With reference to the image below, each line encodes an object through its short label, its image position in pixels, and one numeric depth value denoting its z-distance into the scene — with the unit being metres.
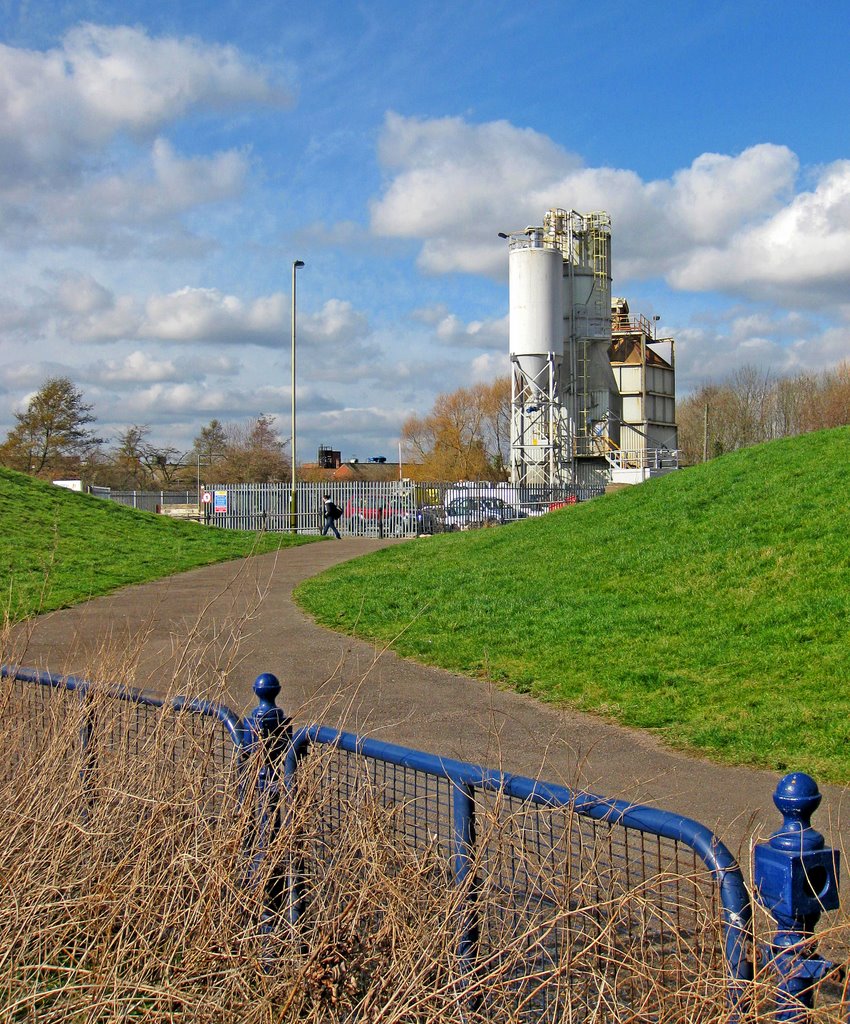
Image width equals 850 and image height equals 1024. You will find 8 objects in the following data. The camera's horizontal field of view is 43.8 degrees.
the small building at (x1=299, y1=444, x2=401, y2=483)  92.62
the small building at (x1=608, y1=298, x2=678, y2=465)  61.31
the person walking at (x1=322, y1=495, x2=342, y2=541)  33.38
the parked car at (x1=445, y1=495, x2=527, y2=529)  35.47
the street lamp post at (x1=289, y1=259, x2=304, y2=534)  36.88
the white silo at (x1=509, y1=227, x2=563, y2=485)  53.34
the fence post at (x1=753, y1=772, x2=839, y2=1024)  2.52
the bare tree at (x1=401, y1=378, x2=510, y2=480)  82.75
